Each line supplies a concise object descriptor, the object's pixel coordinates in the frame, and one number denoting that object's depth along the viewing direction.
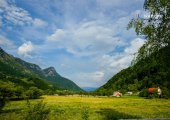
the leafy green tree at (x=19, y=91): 37.36
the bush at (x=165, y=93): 46.07
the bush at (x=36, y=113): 7.71
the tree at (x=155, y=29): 13.04
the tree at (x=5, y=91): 19.65
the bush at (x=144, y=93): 53.18
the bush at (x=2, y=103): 19.41
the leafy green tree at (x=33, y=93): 45.21
